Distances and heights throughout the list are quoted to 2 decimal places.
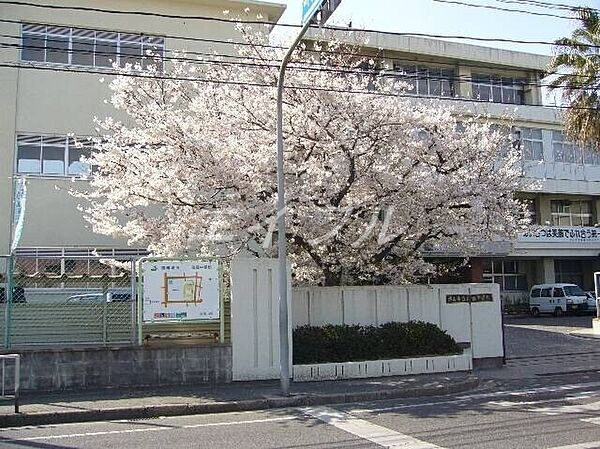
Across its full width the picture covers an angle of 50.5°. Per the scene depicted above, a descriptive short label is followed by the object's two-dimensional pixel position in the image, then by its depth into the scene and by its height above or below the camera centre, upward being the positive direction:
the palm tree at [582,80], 21.69 +7.25
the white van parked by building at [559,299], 33.22 -0.48
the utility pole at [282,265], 11.55 +0.58
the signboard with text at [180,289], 12.66 +0.17
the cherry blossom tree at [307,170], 13.97 +2.87
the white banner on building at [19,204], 15.93 +2.82
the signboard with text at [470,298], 15.57 -0.14
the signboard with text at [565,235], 34.16 +3.05
